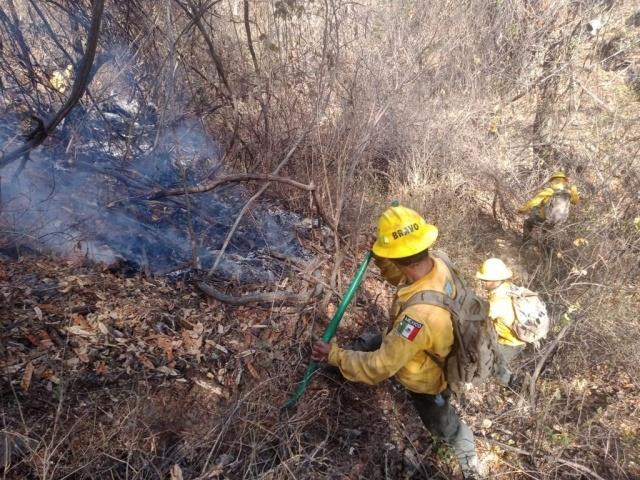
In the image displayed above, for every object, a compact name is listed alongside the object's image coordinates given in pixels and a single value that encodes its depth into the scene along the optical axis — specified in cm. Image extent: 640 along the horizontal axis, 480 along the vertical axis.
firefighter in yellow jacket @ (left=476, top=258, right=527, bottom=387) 363
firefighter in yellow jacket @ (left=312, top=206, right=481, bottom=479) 229
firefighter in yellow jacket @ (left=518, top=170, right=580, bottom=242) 571
